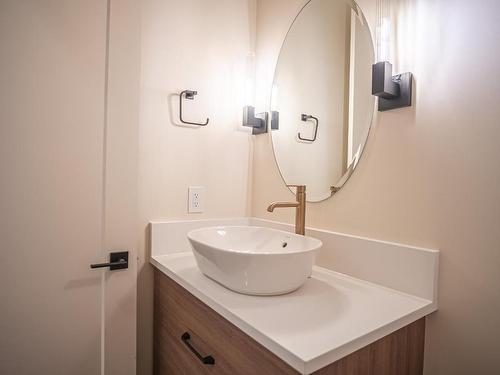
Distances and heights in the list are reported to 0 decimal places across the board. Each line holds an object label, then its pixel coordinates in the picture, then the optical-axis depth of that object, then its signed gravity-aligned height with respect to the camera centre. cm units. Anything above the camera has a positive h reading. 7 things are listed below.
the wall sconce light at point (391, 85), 82 +29
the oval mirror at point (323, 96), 97 +34
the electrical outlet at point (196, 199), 126 -9
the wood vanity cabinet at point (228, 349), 61 -42
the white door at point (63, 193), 90 -6
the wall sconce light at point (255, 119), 139 +30
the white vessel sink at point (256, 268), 72 -23
